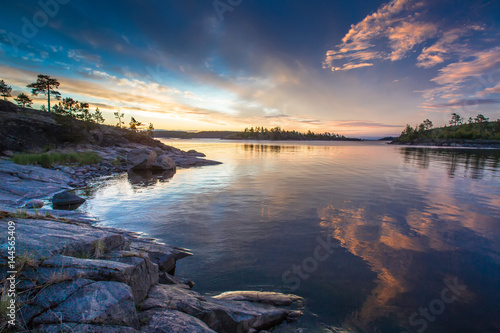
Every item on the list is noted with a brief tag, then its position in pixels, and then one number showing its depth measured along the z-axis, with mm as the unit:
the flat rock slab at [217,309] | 5199
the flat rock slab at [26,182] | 15336
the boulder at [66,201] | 15631
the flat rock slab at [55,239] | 4625
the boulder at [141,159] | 34281
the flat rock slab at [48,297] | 3443
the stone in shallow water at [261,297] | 7023
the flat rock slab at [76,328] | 3273
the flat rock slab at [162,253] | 8445
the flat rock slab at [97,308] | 3469
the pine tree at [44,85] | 72562
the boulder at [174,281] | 6980
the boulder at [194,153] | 59528
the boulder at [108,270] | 4246
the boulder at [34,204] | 13842
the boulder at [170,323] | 4127
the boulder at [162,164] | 34766
